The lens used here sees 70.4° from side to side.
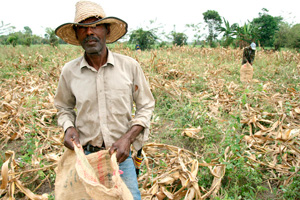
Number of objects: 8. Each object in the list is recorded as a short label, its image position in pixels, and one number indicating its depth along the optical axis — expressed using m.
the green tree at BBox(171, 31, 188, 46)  19.39
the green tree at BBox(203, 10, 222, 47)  36.00
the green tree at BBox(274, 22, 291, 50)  17.59
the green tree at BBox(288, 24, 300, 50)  16.45
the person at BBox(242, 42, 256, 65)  5.95
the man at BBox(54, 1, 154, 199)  1.41
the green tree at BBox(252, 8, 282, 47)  29.31
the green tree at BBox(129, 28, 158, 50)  16.04
